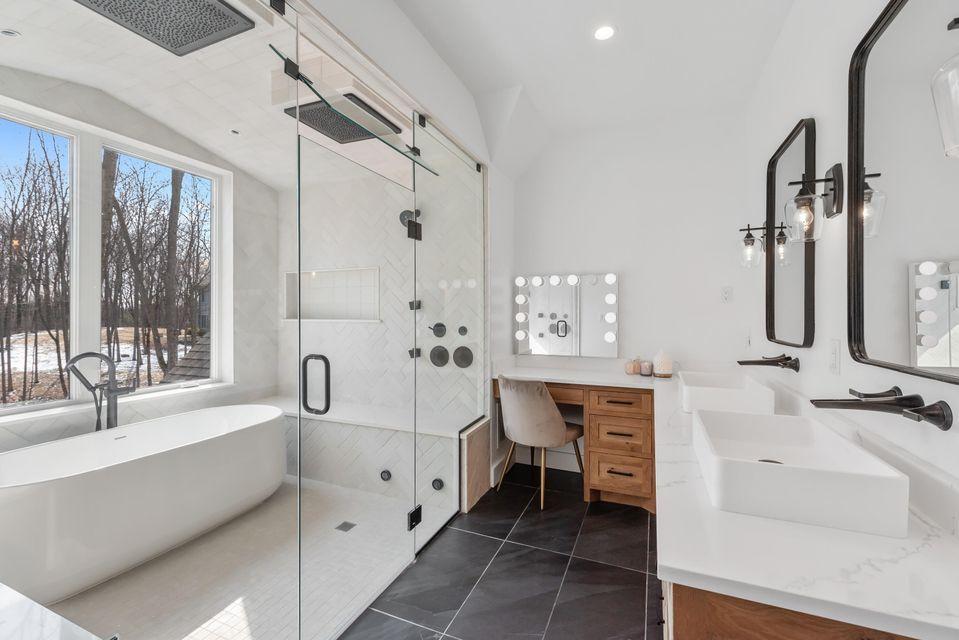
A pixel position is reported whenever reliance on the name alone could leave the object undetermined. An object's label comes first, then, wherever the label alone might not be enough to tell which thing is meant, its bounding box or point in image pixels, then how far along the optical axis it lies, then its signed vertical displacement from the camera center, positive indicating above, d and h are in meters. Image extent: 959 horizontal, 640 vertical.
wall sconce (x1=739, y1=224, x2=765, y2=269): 2.21 +0.39
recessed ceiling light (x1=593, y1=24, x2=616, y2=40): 2.05 +1.50
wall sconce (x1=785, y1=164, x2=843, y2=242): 1.35 +0.39
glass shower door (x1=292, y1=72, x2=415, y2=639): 1.55 -0.22
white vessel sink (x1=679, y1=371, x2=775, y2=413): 1.73 -0.35
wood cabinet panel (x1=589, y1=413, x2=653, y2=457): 2.61 -0.75
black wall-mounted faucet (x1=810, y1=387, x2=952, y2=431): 0.90 -0.21
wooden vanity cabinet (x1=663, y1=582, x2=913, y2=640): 0.70 -0.55
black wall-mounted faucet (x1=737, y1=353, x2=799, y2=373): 1.79 -0.19
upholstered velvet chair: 2.60 -0.63
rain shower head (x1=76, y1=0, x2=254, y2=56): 0.99 +0.81
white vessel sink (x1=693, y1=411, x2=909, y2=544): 0.84 -0.38
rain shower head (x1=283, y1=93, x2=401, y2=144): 1.52 +0.82
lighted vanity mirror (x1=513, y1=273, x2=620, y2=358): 3.17 +0.05
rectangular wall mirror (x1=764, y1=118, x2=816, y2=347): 1.66 +0.30
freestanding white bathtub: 0.87 -0.47
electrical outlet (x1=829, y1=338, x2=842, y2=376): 1.43 -0.12
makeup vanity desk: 2.61 -0.77
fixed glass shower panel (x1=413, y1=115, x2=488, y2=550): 2.36 +0.03
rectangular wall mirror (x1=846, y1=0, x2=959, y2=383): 0.86 +0.32
